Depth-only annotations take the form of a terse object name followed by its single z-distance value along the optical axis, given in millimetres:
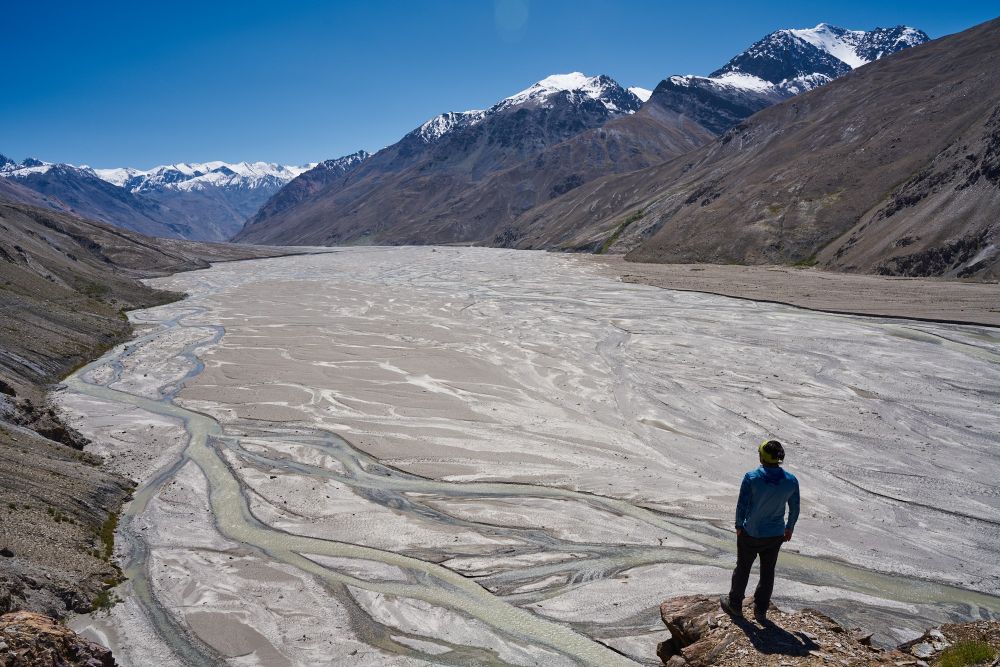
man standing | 8523
